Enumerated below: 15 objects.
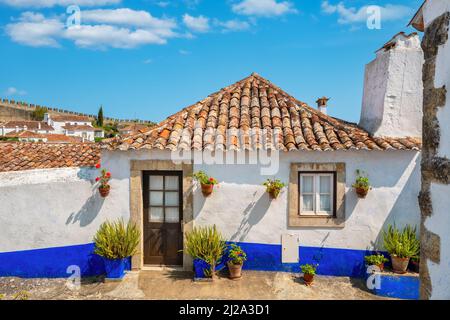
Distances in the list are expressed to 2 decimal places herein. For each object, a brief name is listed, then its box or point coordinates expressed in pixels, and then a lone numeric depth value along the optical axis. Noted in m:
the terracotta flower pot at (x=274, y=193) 7.00
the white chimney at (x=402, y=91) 7.47
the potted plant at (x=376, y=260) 6.97
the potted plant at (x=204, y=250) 6.83
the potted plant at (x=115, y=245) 6.84
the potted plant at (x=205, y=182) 7.04
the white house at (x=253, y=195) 7.16
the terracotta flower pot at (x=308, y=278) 6.89
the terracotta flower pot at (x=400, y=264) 6.76
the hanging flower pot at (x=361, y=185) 7.02
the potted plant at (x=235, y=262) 6.97
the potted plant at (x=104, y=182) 7.09
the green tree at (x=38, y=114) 68.50
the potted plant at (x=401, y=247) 6.78
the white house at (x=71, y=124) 61.16
